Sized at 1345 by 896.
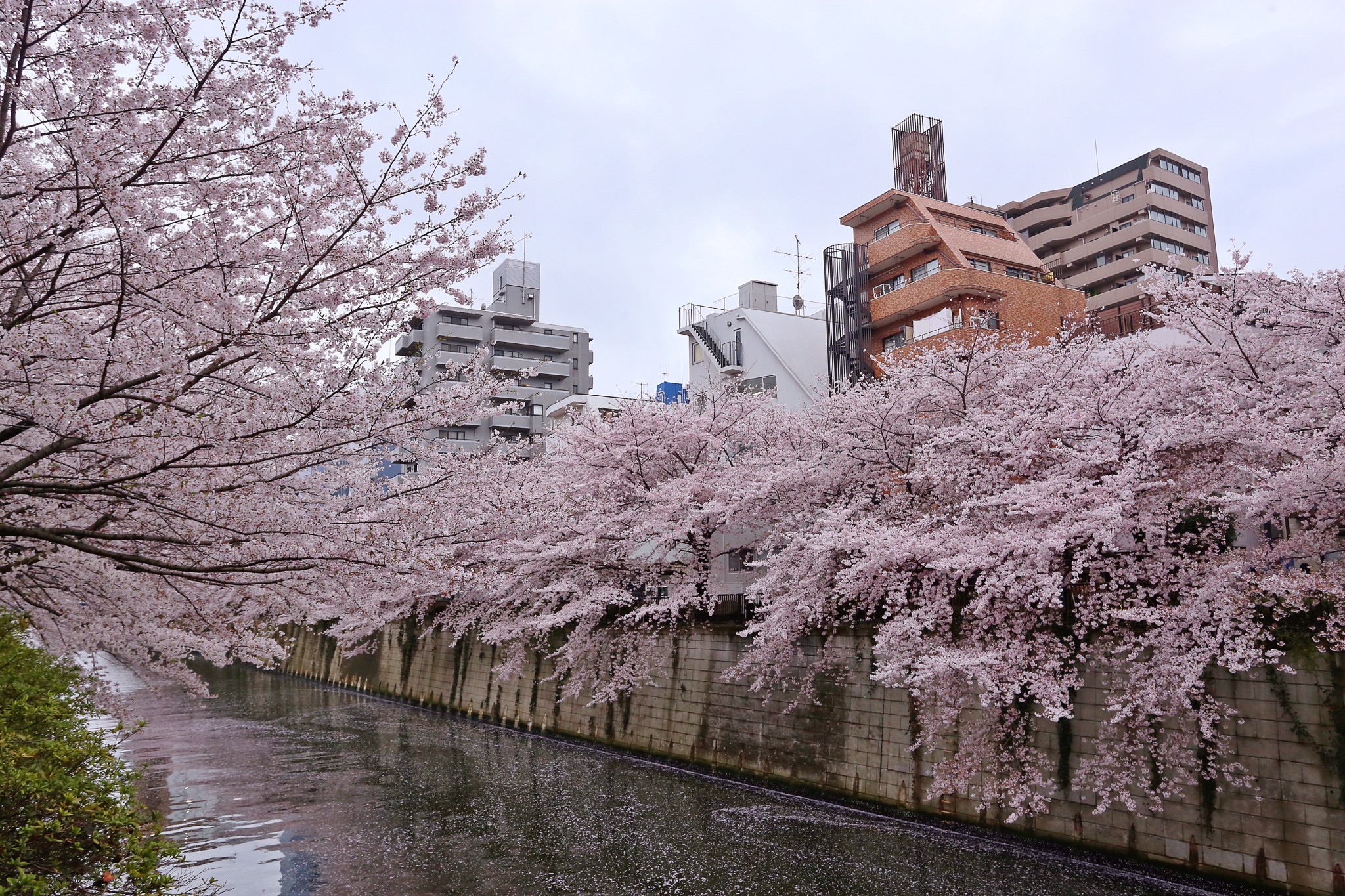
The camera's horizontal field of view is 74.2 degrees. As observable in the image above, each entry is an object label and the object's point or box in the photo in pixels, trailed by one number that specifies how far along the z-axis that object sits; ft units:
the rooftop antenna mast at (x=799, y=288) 131.13
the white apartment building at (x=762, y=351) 107.76
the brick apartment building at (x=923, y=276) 90.02
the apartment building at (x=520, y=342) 184.44
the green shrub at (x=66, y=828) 15.74
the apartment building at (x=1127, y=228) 153.58
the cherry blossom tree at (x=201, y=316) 19.70
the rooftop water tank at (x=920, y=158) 112.06
